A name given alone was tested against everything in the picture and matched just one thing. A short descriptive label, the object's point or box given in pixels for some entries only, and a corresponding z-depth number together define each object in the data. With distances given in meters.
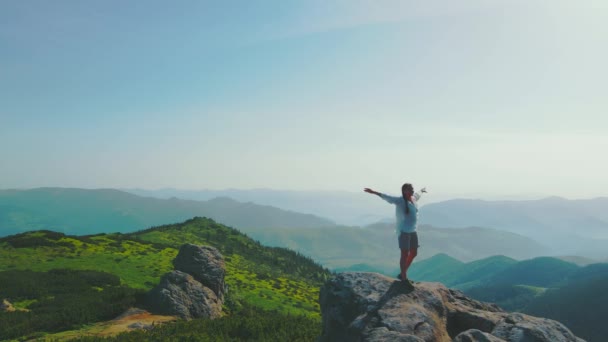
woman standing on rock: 16.38
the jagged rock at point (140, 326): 30.29
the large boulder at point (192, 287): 37.84
